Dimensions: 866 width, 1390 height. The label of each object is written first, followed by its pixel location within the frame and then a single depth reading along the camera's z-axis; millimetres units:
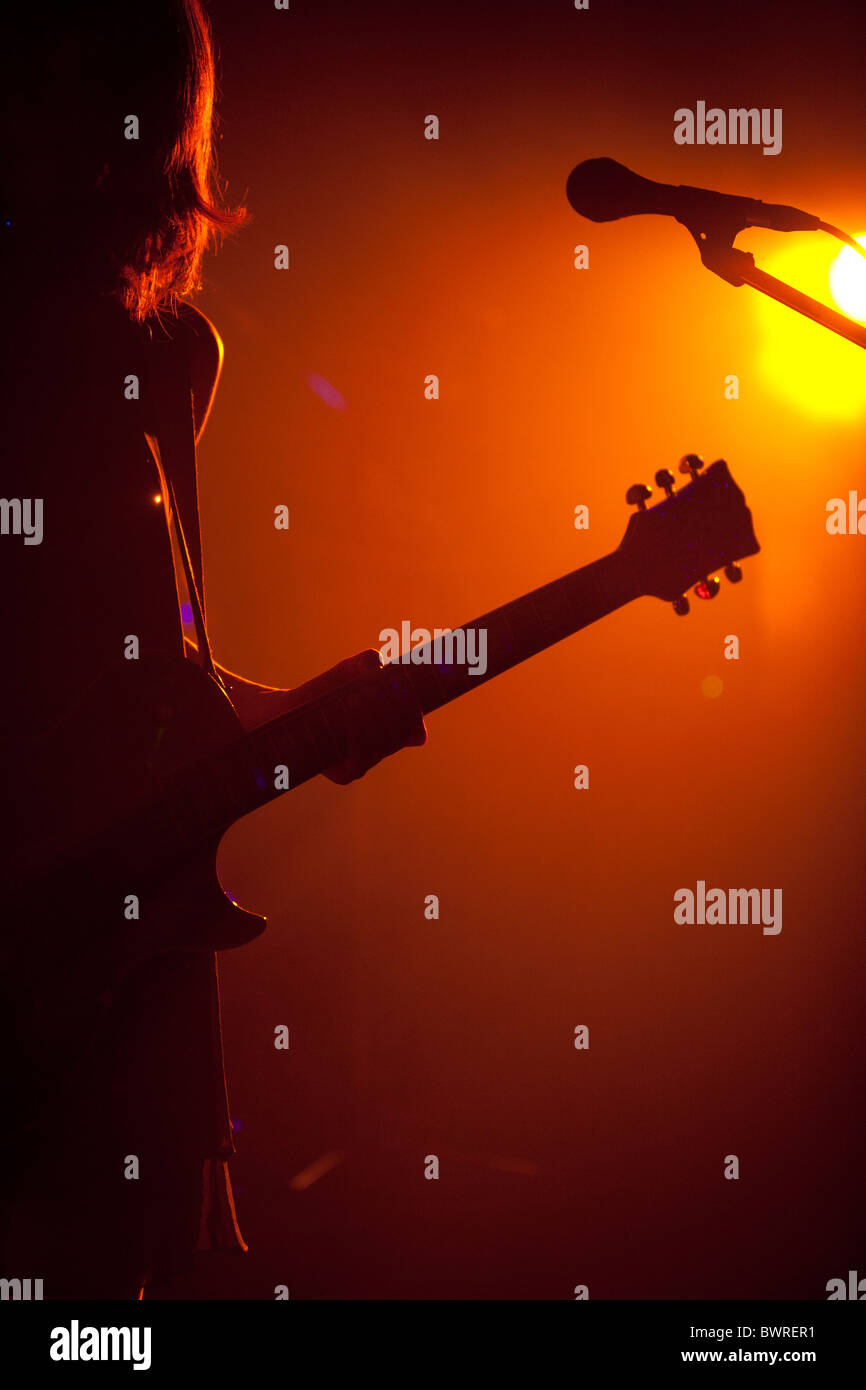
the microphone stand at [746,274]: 1237
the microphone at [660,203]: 1241
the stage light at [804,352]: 3479
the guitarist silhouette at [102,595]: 1048
